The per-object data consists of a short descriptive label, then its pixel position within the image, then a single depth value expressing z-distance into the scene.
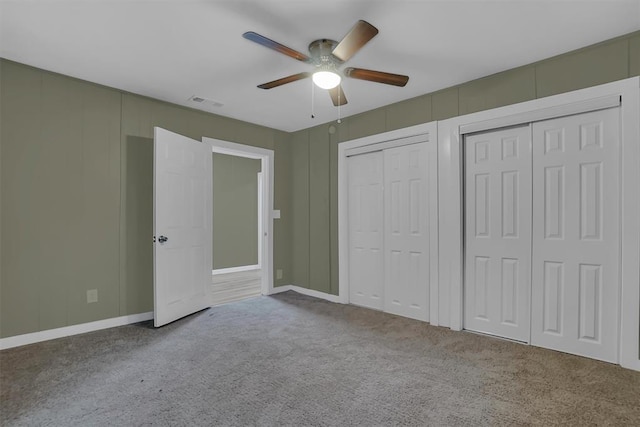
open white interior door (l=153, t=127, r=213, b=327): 3.38
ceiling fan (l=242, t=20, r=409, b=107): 2.15
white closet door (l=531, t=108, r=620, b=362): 2.51
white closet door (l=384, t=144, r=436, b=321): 3.59
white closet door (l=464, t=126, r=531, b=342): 2.94
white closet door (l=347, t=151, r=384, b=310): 4.05
